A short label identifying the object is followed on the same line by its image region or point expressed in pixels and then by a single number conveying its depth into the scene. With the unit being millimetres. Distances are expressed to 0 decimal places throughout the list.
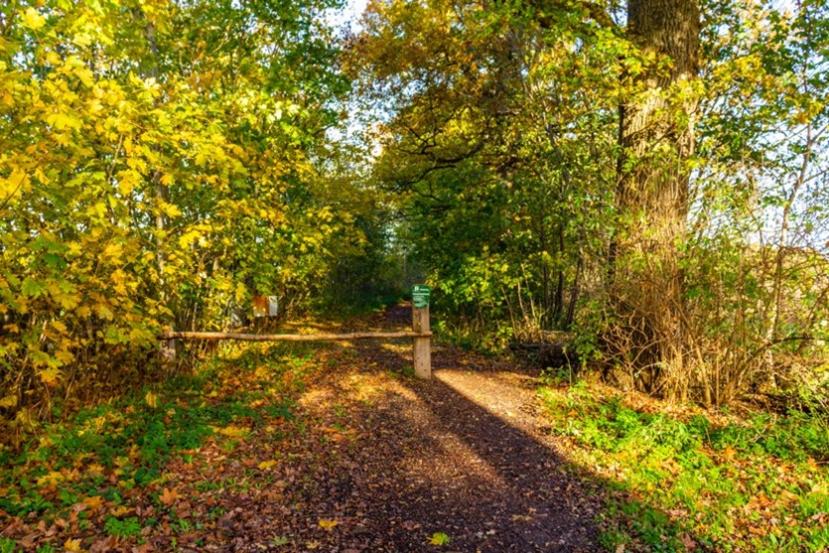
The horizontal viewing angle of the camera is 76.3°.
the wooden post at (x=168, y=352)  7598
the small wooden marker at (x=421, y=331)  8484
